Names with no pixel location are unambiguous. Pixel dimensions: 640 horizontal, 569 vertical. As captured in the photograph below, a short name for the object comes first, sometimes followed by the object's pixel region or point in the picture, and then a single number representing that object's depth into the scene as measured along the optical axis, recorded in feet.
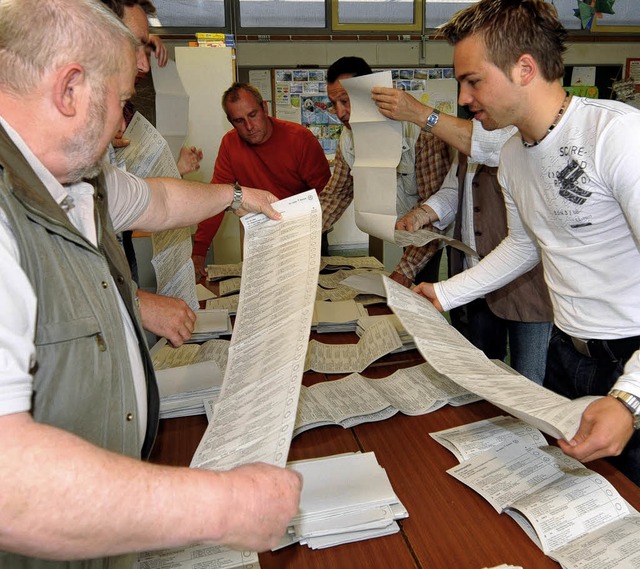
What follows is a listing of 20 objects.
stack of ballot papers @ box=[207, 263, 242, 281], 8.17
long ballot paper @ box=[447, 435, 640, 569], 2.52
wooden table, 2.59
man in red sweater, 9.75
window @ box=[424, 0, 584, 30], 14.39
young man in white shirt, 3.48
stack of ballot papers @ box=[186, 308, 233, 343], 5.57
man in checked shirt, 7.16
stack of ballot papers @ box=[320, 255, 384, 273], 8.14
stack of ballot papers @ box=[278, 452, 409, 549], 2.71
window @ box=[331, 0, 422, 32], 14.37
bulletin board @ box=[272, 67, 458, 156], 15.23
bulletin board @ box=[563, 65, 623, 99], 15.97
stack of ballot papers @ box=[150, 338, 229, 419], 4.08
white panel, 10.60
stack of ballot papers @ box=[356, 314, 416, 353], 5.09
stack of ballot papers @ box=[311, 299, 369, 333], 5.68
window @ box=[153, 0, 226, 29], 13.56
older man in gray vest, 1.46
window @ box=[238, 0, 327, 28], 14.23
